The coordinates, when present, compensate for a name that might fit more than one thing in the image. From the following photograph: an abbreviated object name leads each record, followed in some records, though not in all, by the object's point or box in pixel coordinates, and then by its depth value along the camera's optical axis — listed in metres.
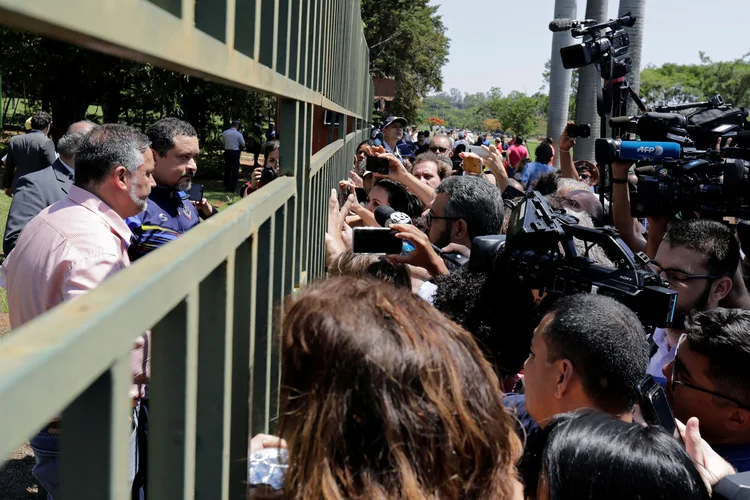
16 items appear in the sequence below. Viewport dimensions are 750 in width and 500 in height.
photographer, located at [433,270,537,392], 2.77
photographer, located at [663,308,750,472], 2.23
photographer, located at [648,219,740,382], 3.06
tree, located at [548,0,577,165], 12.70
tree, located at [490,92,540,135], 89.12
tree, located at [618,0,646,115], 9.41
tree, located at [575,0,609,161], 10.20
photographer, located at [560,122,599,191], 5.46
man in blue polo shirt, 3.96
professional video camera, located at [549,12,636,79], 4.54
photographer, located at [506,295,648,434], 2.10
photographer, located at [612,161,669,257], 3.81
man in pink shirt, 2.45
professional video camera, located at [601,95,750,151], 3.53
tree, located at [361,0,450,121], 41.78
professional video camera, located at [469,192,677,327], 2.19
